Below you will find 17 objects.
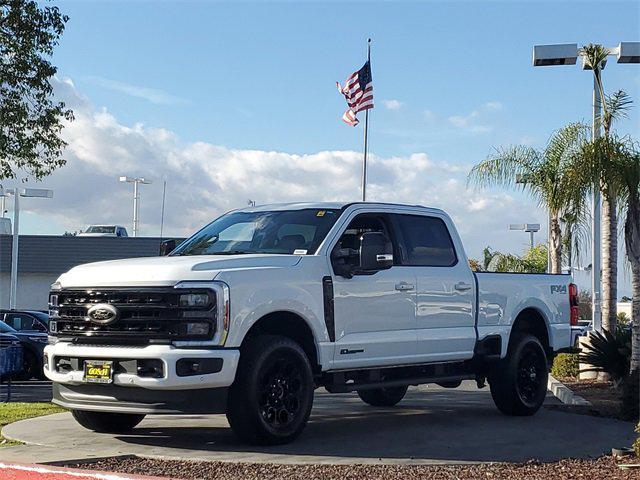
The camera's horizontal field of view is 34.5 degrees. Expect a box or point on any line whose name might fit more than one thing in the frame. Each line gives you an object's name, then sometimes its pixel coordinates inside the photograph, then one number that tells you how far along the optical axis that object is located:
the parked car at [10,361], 15.08
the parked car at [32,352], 20.75
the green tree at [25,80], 22.78
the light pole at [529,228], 57.19
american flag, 32.75
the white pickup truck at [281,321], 8.74
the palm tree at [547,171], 23.36
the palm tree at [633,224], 14.54
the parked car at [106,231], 56.81
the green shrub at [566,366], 18.69
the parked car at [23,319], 22.44
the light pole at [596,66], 18.59
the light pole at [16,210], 41.84
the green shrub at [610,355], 16.47
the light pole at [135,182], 60.03
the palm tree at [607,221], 18.44
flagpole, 34.34
